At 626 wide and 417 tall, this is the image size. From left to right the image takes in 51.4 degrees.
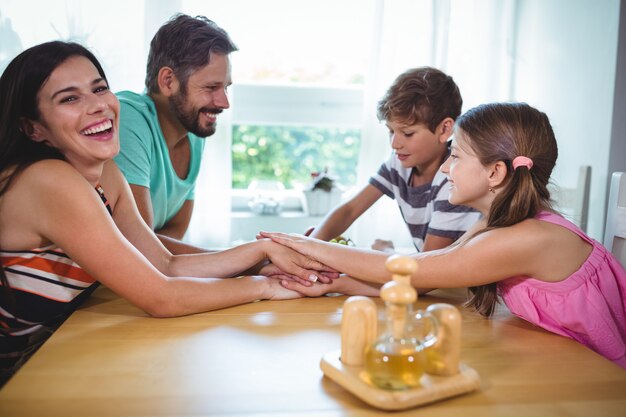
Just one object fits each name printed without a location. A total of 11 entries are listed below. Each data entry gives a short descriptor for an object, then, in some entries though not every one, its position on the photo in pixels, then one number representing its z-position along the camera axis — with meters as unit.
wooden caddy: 0.91
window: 3.00
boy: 2.00
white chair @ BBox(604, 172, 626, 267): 1.63
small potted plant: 3.10
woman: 1.30
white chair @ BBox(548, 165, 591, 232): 2.85
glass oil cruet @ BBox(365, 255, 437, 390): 0.90
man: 2.08
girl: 1.38
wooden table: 0.93
